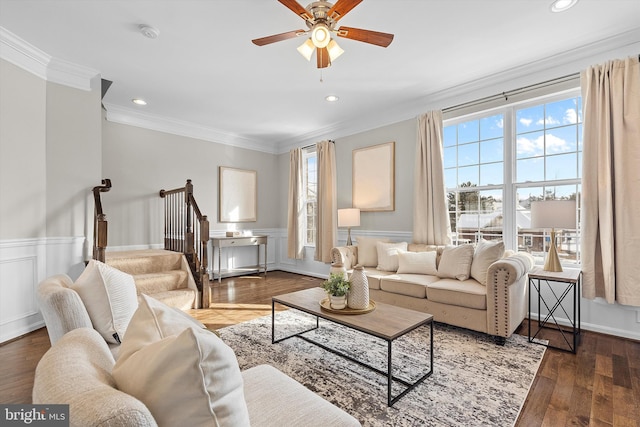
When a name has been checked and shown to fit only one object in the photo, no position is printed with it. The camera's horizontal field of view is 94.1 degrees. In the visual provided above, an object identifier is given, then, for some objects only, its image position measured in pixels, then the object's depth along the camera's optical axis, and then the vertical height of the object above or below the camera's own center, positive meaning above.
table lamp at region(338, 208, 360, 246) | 4.49 -0.03
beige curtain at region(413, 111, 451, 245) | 3.92 +0.38
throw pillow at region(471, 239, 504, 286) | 3.01 -0.44
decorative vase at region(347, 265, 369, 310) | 2.30 -0.59
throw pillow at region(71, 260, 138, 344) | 1.44 -0.41
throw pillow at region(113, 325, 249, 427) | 0.65 -0.37
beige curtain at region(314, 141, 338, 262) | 5.32 +0.22
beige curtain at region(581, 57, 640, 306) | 2.67 +0.30
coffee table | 1.90 -0.74
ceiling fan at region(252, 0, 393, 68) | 2.10 +1.40
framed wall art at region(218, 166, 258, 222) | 5.69 +0.44
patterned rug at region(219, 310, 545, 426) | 1.77 -1.16
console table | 5.21 -0.49
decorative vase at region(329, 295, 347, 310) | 2.30 -0.66
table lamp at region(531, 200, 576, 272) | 2.53 -0.02
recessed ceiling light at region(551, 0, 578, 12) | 2.31 +1.65
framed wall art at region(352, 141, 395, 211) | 4.60 +0.62
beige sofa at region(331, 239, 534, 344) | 2.63 -0.79
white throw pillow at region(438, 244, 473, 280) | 3.20 -0.52
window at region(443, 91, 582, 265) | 3.20 +0.55
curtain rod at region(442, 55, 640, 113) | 3.11 +1.42
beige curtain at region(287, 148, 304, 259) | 5.98 +0.15
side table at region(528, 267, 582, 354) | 2.61 -0.88
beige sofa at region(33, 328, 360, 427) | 0.55 -0.38
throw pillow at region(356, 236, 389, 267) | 4.14 -0.50
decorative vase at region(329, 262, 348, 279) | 2.38 -0.43
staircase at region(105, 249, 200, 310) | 3.52 -0.71
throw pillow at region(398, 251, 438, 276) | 3.53 -0.57
